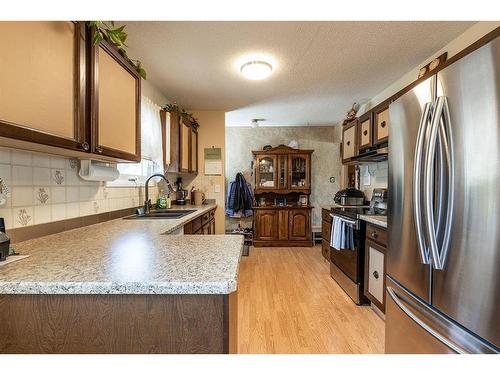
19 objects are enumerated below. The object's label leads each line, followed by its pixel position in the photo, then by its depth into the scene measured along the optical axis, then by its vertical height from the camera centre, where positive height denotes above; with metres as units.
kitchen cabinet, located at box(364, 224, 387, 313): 1.99 -0.66
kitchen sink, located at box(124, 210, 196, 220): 2.19 -0.27
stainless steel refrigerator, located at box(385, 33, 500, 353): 0.78 -0.09
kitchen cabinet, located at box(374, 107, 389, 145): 2.38 +0.60
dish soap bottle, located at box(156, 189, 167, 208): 2.84 -0.19
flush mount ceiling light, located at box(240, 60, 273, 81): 2.29 +1.10
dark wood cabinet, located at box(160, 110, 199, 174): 2.75 +0.51
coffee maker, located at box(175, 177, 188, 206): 3.48 -0.12
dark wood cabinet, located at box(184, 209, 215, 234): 2.29 -0.41
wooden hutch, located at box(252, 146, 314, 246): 4.51 -0.23
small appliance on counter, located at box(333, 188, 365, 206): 3.24 -0.14
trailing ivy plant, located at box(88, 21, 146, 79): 1.17 +0.78
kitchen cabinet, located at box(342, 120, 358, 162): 3.05 +0.59
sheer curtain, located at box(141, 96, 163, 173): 2.46 +0.55
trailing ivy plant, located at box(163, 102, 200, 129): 2.81 +0.88
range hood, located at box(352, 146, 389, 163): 2.47 +0.33
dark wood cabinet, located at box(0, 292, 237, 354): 0.69 -0.38
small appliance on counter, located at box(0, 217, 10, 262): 0.83 -0.21
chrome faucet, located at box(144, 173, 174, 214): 2.47 -0.19
